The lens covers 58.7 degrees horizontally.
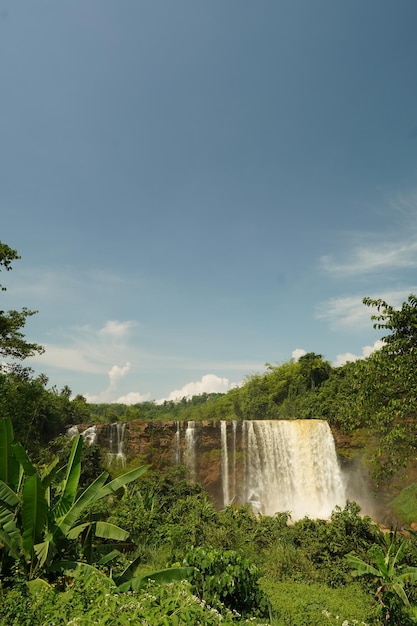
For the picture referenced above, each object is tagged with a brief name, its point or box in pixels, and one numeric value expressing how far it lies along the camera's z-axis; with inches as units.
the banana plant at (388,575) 268.1
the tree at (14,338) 587.4
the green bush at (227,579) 192.4
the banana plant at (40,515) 186.9
